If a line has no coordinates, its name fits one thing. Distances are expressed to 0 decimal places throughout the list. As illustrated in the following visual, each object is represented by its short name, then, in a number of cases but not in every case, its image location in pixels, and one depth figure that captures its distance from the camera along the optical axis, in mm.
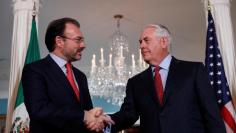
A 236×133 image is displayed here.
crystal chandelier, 6754
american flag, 3420
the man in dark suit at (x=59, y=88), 1813
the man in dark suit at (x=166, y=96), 2090
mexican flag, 3637
